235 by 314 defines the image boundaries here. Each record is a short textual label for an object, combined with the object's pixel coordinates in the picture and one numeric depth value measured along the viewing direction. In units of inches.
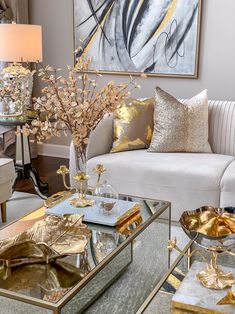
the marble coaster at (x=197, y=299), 56.7
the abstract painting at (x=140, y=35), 161.5
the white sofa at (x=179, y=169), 112.3
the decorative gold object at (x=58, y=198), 89.7
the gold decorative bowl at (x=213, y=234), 60.4
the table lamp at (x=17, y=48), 135.7
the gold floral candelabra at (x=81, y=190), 87.6
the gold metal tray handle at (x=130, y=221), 79.6
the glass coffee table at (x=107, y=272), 60.3
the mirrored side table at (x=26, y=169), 132.3
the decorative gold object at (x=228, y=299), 57.1
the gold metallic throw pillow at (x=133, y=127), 129.4
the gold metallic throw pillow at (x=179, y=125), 126.1
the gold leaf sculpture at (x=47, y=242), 67.5
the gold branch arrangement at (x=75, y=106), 80.3
